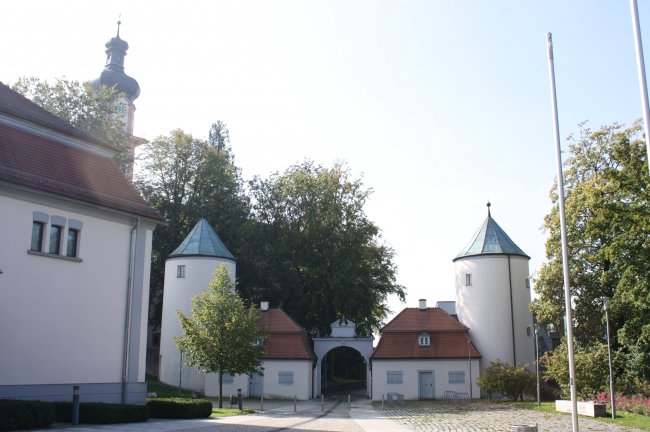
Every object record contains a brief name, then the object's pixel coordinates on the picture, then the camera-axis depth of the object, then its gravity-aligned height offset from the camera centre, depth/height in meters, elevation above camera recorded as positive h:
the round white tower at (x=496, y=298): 43.50 +3.05
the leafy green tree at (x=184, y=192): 52.78 +12.33
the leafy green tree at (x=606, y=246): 31.64 +5.04
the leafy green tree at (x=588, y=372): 33.81 -1.41
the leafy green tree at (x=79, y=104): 42.94 +15.49
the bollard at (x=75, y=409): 18.33 -1.91
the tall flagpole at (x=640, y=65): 12.44 +5.39
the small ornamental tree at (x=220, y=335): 31.86 +0.29
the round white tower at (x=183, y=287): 43.28 +3.56
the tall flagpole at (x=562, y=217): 16.30 +3.32
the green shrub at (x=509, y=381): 38.25 -2.15
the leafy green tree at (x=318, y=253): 48.94 +6.78
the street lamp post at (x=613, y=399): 25.35 -2.09
